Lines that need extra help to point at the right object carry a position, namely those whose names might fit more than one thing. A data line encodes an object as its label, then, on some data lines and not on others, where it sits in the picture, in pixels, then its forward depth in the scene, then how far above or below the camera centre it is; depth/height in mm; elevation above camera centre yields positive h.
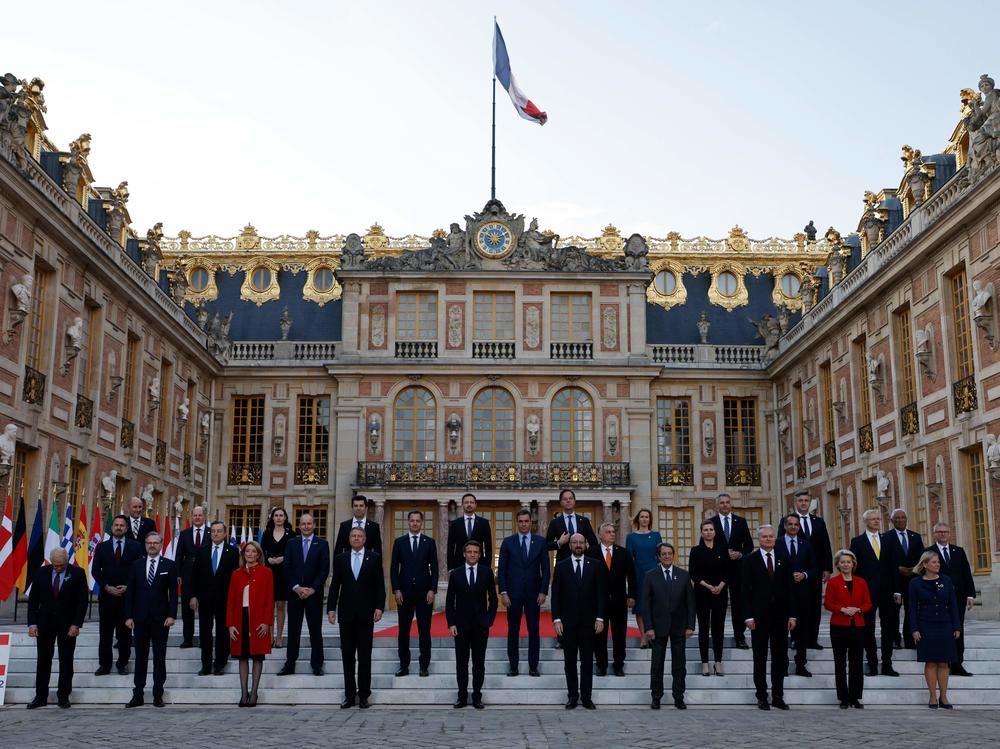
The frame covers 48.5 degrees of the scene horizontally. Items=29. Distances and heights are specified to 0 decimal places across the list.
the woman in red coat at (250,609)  10117 -251
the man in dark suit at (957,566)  11297 +125
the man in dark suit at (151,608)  10469 -250
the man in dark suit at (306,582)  11117 -11
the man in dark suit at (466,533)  11672 +497
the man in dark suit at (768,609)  10367 -277
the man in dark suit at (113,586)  11305 -44
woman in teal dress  11953 +326
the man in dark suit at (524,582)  11180 -19
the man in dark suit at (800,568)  10945 +107
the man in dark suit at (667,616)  10328 -337
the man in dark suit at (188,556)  11336 +261
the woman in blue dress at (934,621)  10281 -391
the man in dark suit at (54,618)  10367 -337
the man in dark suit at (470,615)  10469 -326
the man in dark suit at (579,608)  10328 -264
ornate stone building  19266 +4859
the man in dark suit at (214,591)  11180 -98
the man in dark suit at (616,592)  11070 -121
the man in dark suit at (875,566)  11562 +132
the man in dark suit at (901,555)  11617 +246
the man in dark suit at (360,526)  11516 +518
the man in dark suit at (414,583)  11242 -24
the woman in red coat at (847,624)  10328 -415
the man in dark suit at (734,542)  11609 +392
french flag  29875 +13328
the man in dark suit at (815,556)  11125 +219
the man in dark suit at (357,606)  10320 -234
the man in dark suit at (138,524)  12195 +645
